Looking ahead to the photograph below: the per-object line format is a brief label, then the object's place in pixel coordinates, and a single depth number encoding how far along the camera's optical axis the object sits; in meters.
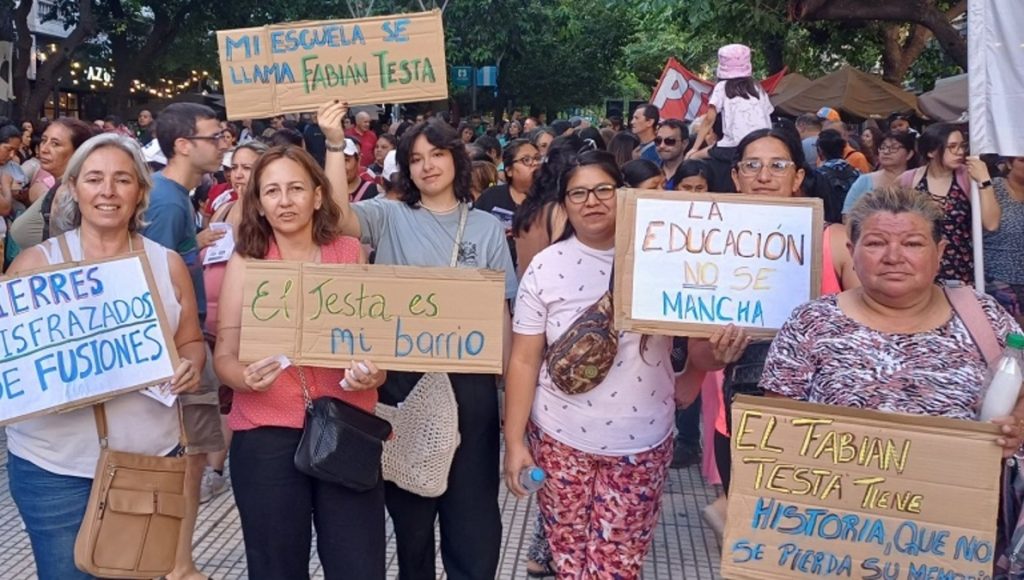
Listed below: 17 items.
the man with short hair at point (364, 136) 12.36
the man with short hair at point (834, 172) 4.93
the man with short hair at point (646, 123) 9.11
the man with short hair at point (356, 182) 5.43
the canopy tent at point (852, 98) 17.19
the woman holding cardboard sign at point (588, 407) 3.19
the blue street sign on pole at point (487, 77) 27.16
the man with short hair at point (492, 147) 9.62
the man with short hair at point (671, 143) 7.32
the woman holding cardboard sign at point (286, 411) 2.99
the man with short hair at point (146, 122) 15.10
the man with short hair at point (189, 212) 3.91
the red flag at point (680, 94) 12.32
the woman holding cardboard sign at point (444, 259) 3.40
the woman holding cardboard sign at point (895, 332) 2.52
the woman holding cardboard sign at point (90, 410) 2.87
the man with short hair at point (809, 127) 9.41
